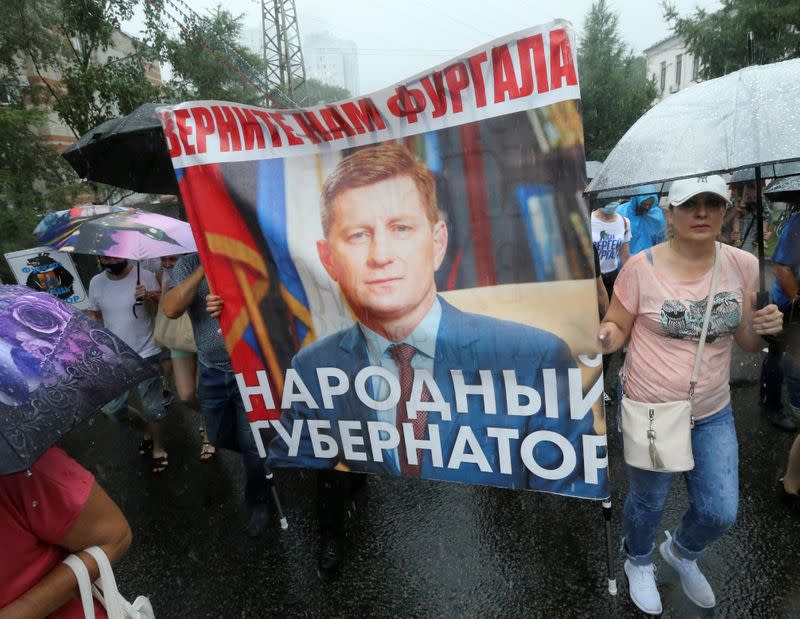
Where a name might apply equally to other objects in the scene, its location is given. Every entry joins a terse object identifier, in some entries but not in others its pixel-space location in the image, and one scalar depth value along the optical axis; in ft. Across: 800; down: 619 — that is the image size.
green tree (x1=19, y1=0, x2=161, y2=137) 25.91
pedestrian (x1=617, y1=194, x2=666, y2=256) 16.75
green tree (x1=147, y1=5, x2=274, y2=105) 35.14
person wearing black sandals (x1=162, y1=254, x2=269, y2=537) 9.30
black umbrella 10.04
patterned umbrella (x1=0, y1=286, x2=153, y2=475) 3.53
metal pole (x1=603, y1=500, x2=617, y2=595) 7.27
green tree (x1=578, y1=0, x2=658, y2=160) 86.43
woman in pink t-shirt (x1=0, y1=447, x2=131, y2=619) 4.05
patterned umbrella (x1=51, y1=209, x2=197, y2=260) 10.59
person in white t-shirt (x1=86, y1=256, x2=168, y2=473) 12.34
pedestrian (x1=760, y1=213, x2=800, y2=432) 8.56
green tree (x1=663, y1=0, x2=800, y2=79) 45.03
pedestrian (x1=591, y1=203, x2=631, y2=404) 15.56
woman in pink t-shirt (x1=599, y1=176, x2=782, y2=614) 6.49
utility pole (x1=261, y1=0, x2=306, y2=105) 85.41
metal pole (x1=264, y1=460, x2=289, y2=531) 9.53
